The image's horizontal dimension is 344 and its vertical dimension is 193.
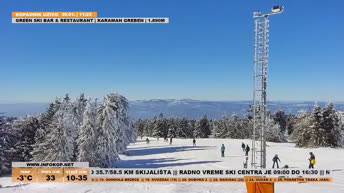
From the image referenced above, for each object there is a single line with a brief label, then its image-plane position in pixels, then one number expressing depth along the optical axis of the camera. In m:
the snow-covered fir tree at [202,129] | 98.03
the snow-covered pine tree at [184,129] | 103.16
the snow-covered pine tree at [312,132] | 46.44
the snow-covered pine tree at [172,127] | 96.92
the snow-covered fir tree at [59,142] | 34.91
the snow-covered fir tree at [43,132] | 36.75
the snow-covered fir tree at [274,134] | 65.81
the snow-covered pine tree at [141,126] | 124.51
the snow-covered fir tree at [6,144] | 38.25
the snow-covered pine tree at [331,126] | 46.59
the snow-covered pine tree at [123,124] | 41.09
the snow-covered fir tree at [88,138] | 35.84
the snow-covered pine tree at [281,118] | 108.91
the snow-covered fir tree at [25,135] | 41.25
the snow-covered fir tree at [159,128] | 98.56
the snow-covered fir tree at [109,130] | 36.56
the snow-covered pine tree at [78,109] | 52.97
